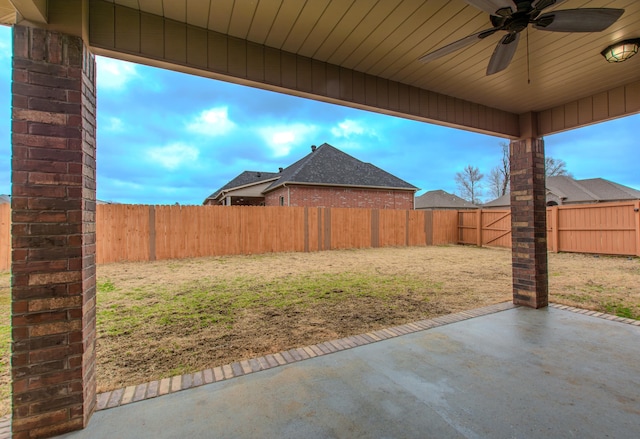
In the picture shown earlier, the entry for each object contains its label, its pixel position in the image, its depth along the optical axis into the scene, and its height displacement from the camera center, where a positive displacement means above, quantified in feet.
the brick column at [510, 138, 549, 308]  12.36 -0.37
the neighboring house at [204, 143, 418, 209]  48.70 +6.53
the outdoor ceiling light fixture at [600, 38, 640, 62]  7.79 +4.72
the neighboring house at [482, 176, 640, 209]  61.05 +6.05
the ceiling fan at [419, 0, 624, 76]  5.72 +4.30
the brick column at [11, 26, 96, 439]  5.04 -0.23
